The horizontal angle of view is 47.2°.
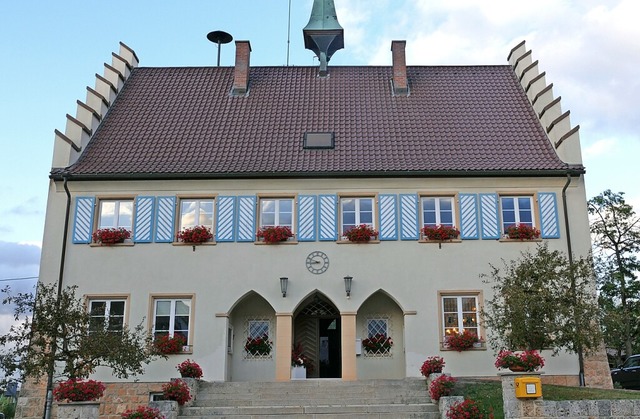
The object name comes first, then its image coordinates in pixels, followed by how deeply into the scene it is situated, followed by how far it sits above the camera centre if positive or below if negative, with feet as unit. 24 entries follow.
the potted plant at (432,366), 61.36 +2.37
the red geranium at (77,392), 47.09 +0.12
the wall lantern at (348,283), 68.33 +10.13
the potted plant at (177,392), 54.39 +0.16
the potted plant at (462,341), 66.95 +4.82
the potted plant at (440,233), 69.62 +15.01
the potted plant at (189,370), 61.77 +2.00
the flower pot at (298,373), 68.74 +1.98
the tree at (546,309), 56.65 +6.57
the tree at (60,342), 51.96 +3.60
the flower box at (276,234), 69.67 +14.83
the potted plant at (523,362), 47.65 +2.14
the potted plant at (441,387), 54.70 +0.60
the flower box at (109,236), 69.92 +14.70
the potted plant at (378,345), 70.54 +4.69
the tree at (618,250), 107.65 +21.26
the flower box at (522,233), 69.72 +15.02
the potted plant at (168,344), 67.00 +4.46
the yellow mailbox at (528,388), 46.21 +0.46
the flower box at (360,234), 69.56 +14.88
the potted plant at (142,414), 49.57 -1.31
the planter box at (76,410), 46.58 -1.00
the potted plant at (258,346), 70.85 +4.55
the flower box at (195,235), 69.87 +14.75
